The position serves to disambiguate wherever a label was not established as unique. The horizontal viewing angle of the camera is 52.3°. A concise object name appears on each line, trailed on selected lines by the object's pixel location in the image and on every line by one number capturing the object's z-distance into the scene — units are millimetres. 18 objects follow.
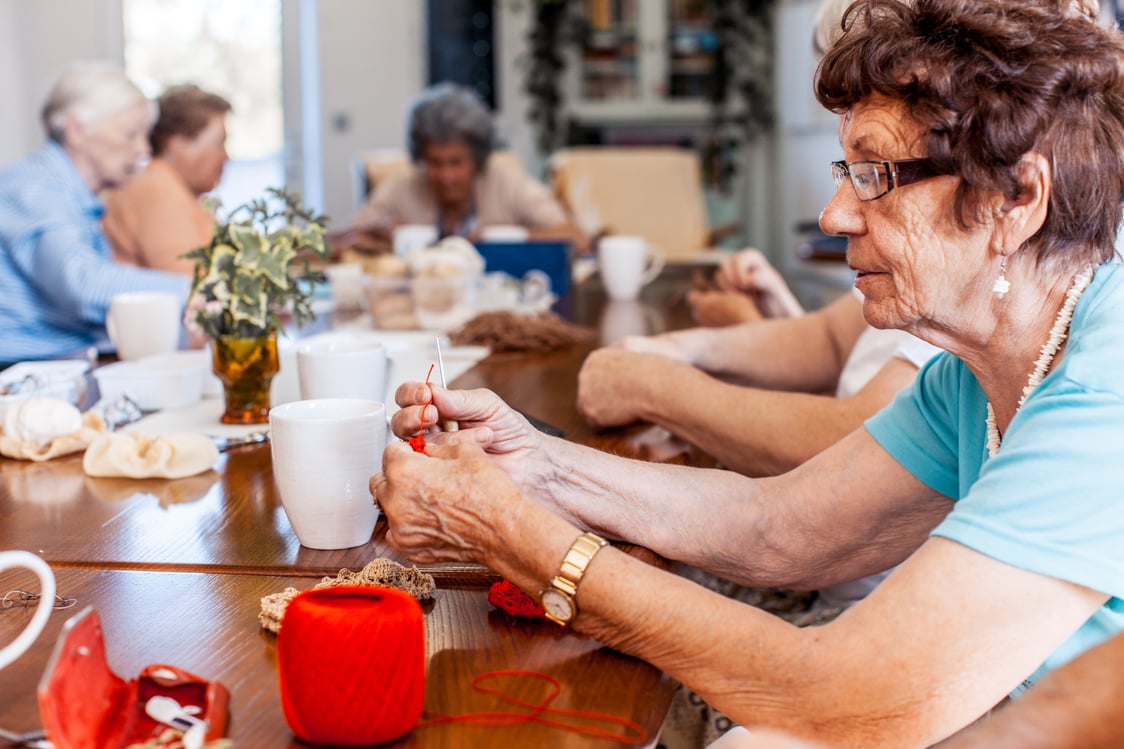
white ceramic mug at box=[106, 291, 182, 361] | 1778
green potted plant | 1410
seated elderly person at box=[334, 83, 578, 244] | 4008
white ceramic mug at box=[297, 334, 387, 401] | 1336
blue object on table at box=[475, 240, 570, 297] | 2736
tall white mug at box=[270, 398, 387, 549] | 990
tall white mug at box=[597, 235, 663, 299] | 2693
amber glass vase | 1442
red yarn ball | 687
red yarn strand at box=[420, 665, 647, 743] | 715
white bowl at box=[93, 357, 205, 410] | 1540
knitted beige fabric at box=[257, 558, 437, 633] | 921
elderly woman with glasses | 792
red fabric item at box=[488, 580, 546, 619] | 885
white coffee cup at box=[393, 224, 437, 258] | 2793
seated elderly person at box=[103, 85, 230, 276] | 2750
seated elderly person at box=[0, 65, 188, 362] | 2375
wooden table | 752
